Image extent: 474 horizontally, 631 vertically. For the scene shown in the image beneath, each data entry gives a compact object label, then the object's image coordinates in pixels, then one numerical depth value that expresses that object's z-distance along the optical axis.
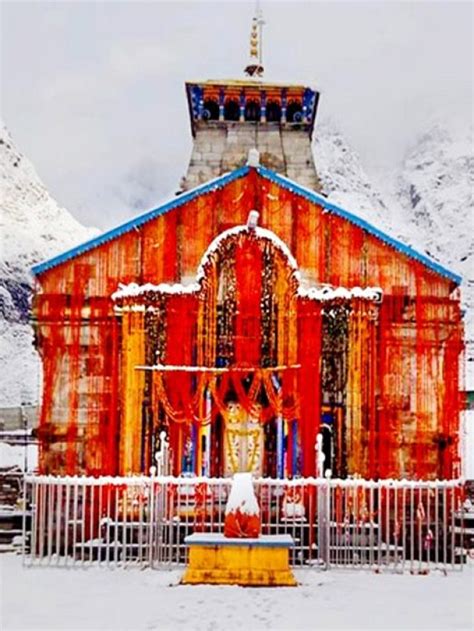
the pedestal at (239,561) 14.32
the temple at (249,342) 19.53
